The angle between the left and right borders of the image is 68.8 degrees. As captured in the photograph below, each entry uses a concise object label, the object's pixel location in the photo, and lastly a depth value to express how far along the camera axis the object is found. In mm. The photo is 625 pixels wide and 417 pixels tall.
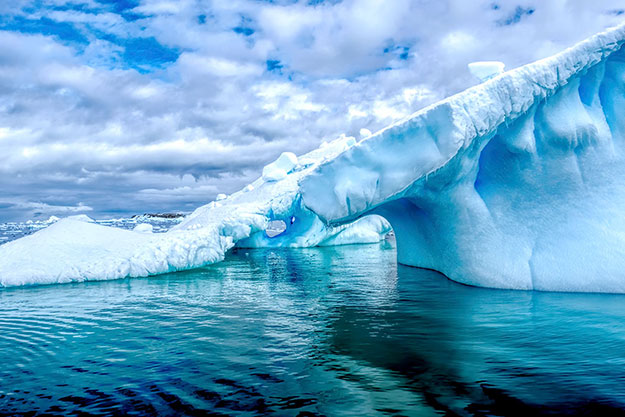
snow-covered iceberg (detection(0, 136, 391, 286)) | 9578
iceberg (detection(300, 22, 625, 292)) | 6441
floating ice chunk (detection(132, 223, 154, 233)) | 24294
